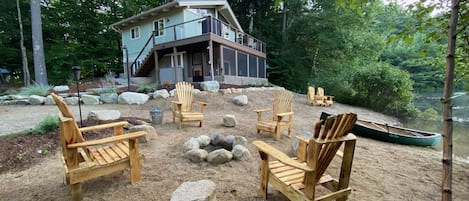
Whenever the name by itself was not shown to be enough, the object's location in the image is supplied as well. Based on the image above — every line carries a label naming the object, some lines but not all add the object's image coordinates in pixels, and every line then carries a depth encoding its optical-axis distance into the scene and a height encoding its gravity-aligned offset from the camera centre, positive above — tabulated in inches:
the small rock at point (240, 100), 343.3 -24.2
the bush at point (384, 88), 430.6 -9.1
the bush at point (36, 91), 328.2 -6.7
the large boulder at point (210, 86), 360.5 -1.3
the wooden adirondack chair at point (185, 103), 197.5 -17.0
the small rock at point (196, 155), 122.2 -40.2
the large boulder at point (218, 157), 120.0 -40.4
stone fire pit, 121.1 -39.6
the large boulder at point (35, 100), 293.4 -18.3
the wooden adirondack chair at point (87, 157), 80.1 -30.8
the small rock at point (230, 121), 207.6 -34.7
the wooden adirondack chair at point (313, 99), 426.9 -29.6
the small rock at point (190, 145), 134.0 -38.1
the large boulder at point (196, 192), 73.2 -37.9
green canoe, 200.2 -50.4
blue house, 438.6 +88.0
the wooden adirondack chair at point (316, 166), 68.2 -28.2
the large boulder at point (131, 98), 305.9 -17.8
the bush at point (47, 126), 153.8 -29.0
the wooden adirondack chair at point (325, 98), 436.2 -28.7
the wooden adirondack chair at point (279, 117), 168.6 -25.7
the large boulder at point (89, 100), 303.1 -19.5
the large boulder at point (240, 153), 125.8 -40.3
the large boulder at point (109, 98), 312.0 -17.4
